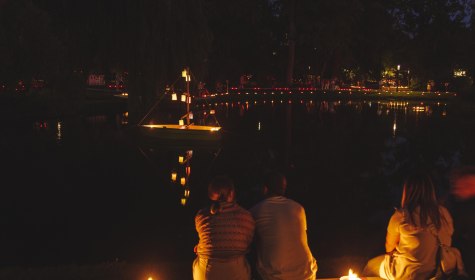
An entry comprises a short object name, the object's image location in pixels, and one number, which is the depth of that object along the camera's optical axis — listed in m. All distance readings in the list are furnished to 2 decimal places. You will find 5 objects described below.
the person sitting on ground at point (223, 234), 4.88
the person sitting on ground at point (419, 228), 4.82
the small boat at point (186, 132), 21.09
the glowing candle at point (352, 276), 4.81
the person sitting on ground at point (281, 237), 4.95
